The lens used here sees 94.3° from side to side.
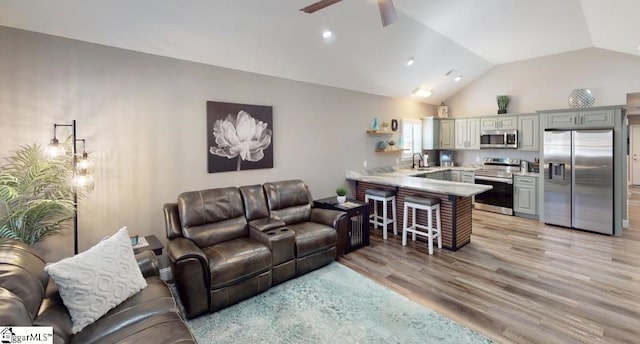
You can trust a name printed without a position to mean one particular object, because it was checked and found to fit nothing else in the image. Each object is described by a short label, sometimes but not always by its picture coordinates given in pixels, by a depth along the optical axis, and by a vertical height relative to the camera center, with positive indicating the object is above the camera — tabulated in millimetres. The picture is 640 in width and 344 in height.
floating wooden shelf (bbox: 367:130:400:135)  5687 +725
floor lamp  2516 +56
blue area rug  2375 -1324
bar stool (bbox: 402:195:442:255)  4069 -658
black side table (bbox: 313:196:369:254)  4227 -744
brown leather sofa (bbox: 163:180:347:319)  2668 -758
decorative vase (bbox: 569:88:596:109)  5180 +1210
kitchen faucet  6945 +179
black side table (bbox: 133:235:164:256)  2781 -731
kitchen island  4141 -413
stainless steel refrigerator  4742 -197
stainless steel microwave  6141 +630
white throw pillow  1786 -700
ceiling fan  2410 +1346
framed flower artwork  3748 +448
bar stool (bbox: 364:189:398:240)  4785 -575
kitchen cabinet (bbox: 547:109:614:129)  4793 +815
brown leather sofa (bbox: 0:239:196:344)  1590 -876
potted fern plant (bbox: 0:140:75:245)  2365 -201
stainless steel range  6047 -311
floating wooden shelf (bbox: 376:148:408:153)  5965 +379
